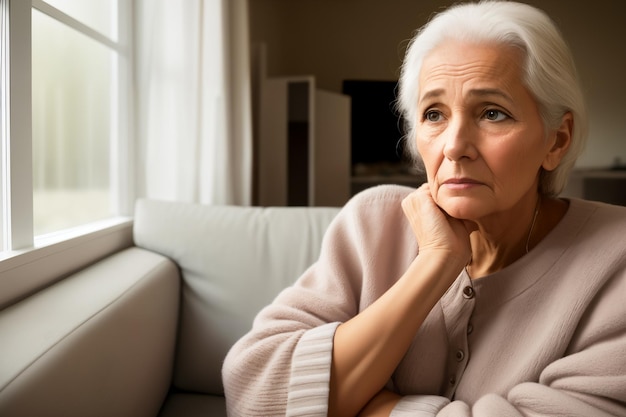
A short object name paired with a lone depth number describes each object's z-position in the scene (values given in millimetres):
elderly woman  889
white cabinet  3525
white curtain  2070
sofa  847
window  1159
